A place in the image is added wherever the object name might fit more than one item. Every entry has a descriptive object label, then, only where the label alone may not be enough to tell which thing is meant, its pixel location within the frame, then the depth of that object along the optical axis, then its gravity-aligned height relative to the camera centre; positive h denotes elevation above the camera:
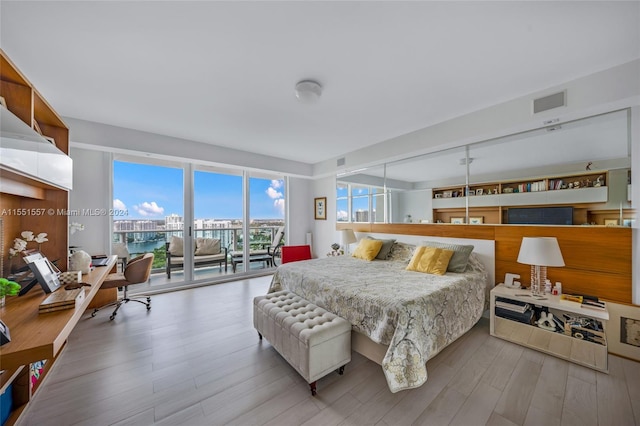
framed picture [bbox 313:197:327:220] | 5.88 +0.12
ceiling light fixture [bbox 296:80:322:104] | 2.31 +1.23
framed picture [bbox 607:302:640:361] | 2.14 -1.10
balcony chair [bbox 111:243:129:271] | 4.00 -0.70
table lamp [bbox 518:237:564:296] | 2.32 -0.43
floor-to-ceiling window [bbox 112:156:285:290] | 4.15 -0.09
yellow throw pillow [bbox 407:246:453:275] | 2.91 -0.62
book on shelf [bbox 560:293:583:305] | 2.26 -0.86
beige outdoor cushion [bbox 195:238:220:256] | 4.79 -0.71
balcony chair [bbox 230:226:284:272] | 5.54 -0.96
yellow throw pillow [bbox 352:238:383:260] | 3.84 -0.62
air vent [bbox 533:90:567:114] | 2.33 +1.14
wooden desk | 1.08 -0.63
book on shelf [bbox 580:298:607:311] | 2.15 -0.86
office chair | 3.18 -0.92
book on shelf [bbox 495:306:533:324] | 2.44 -1.10
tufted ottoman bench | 1.80 -1.05
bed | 1.77 -0.87
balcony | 4.22 -0.66
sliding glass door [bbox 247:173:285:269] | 5.52 -0.06
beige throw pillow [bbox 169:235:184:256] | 4.51 -0.66
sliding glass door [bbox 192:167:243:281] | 4.77 -0.19
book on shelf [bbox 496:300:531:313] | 2.47 -1.01
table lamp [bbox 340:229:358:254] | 4.62 -0.49
